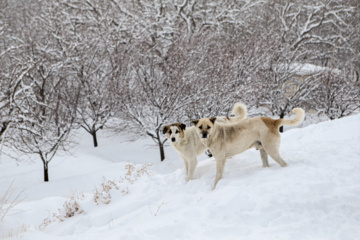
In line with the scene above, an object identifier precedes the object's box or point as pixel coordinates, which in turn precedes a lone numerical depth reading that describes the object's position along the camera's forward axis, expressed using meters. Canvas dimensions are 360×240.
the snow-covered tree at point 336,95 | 19.53
